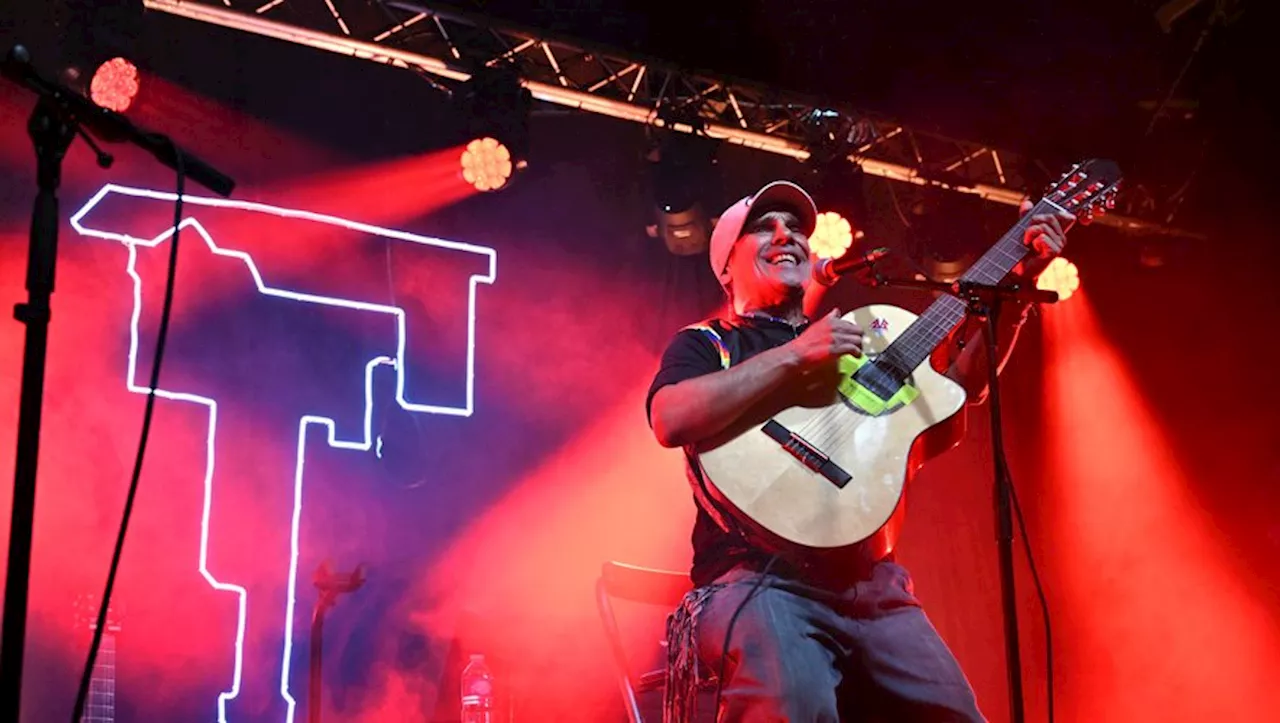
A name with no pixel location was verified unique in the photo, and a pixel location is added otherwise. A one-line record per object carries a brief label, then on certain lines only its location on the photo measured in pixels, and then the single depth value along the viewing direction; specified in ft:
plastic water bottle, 18.54
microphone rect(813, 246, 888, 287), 10.63
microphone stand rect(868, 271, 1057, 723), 9.77
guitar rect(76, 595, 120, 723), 15.19
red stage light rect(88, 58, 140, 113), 17.87
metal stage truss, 19.66
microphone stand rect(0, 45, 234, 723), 7.09
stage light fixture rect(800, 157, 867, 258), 22.61
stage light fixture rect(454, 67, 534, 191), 20.02
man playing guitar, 10.18
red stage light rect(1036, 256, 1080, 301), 24.63
